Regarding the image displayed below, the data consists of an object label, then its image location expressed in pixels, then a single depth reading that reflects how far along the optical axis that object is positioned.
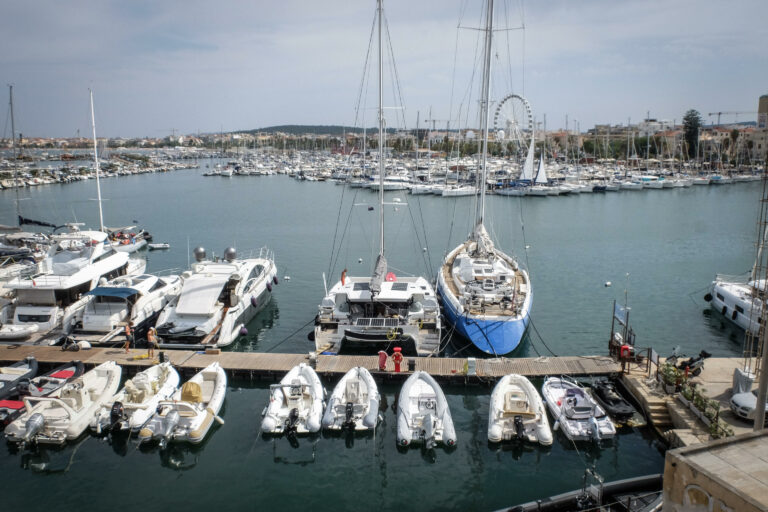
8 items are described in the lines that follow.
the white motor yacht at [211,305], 21.73
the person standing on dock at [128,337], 20.70
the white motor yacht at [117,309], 22.11
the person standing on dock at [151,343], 20.05
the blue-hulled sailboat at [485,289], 21.22
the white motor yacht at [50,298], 21.84
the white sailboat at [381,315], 20.73
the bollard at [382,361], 18.80
